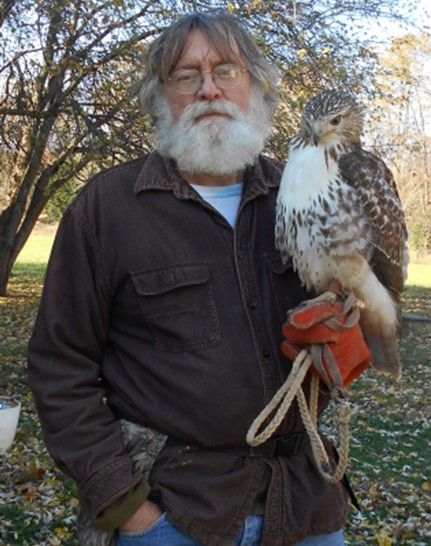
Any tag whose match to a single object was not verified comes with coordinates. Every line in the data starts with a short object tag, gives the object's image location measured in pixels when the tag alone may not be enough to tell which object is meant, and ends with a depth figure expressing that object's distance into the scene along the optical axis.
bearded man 2.33
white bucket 6.12
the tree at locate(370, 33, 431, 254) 10.96
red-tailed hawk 2.48
